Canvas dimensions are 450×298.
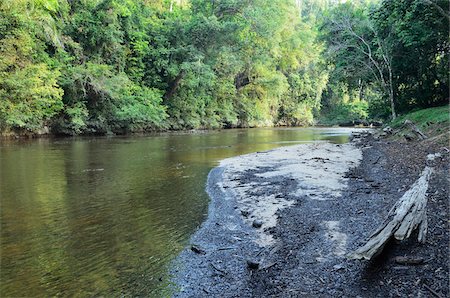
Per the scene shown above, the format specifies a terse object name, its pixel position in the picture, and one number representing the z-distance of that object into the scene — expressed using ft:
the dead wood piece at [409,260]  10.49
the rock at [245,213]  18.40
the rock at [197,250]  13.84
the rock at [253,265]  12.01
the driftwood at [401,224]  10.68
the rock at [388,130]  59.07
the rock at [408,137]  42.60
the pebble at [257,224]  16.56
